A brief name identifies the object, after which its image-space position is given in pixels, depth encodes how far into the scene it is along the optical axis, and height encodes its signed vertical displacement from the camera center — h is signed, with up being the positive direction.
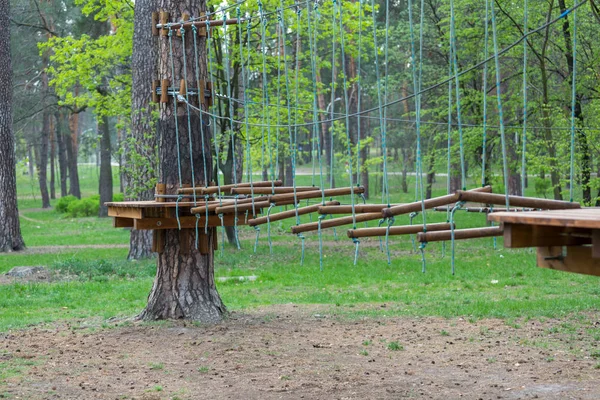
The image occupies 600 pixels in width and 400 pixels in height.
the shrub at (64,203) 31.72 -1.58
